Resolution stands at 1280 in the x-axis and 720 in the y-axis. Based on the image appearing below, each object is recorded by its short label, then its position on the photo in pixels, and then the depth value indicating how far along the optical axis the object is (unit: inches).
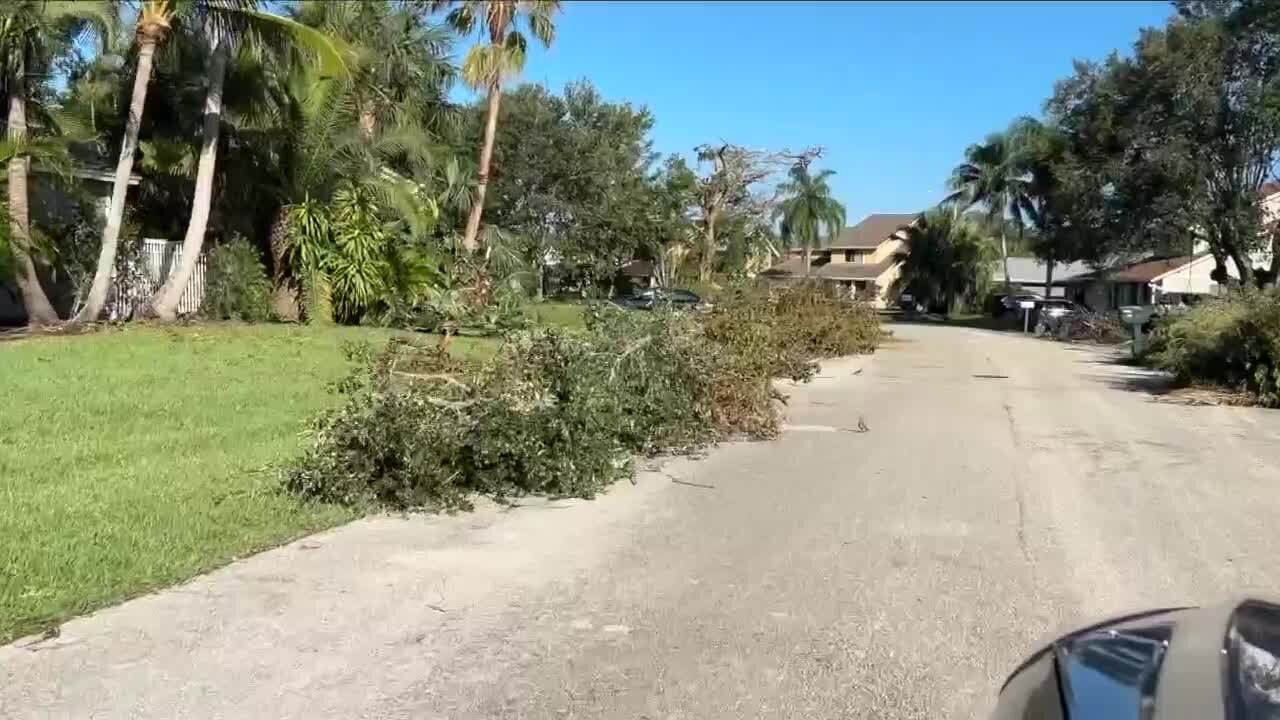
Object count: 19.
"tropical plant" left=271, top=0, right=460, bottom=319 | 842.2
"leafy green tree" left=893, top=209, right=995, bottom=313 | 2763.3
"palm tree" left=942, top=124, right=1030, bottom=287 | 2497.5
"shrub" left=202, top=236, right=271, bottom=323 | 822.5
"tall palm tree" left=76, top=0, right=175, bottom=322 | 709.3
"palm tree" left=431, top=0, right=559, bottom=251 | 1106.1
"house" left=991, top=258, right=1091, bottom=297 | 3041.3
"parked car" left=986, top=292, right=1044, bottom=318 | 2377.0
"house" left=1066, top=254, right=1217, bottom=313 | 2354.8
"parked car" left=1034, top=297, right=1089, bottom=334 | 1674.5
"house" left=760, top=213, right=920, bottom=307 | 3575.3
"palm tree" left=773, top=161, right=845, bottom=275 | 3366.1
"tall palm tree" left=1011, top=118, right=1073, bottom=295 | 1923.0
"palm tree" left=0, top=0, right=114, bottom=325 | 661.9
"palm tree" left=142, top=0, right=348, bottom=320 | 730.2
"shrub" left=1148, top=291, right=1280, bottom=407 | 621.9
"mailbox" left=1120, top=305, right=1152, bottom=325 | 1053.2
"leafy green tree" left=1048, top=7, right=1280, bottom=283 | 1571.1
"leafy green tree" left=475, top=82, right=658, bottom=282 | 1956.2
